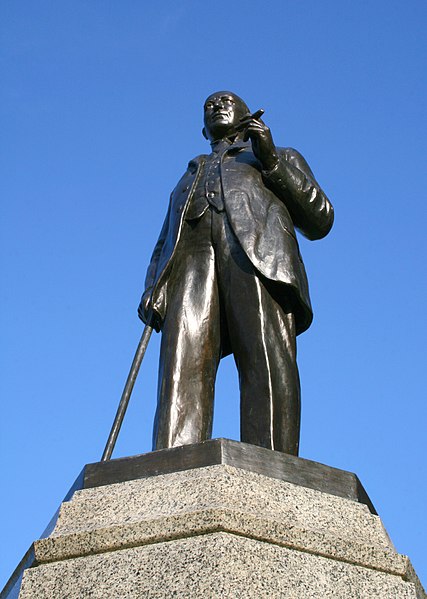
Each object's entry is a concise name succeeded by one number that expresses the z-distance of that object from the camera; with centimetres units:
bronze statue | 635
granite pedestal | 485
